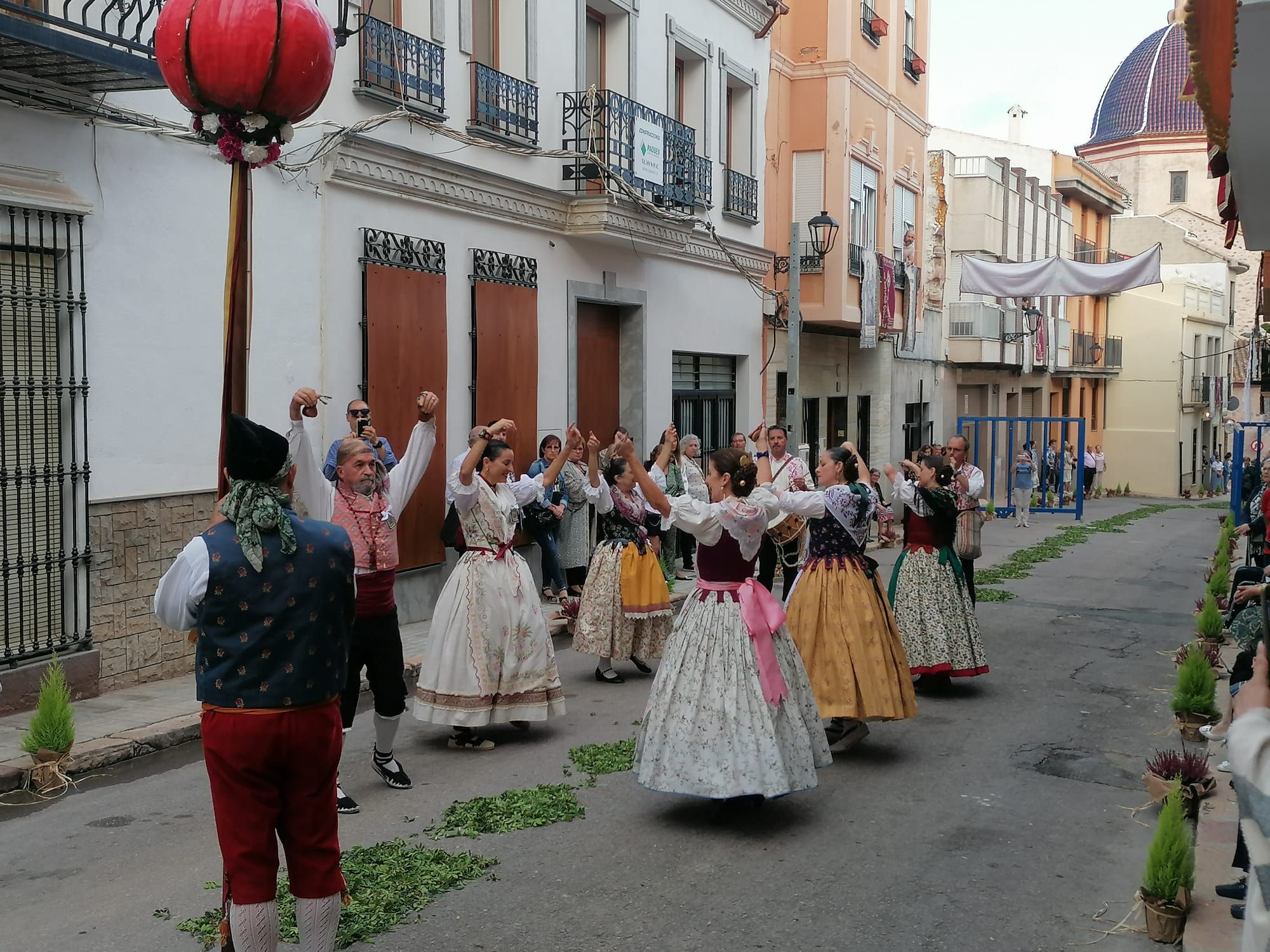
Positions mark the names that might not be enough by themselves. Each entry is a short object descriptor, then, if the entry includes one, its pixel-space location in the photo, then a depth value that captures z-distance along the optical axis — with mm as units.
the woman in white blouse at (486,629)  7426
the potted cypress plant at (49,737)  6805
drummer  10555
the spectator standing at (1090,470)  41406
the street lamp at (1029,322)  34750
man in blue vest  3881
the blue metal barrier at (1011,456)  28297
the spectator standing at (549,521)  13141
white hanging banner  17219
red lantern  4504
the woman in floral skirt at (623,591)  9727
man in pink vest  6207
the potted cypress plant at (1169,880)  4855
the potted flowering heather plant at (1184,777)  6375
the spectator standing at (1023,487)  26281
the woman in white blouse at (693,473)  14555
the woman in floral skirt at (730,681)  6004
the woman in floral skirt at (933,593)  9148
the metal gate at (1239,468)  21672
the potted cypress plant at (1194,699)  8117
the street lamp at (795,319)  16469
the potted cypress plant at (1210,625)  10320
